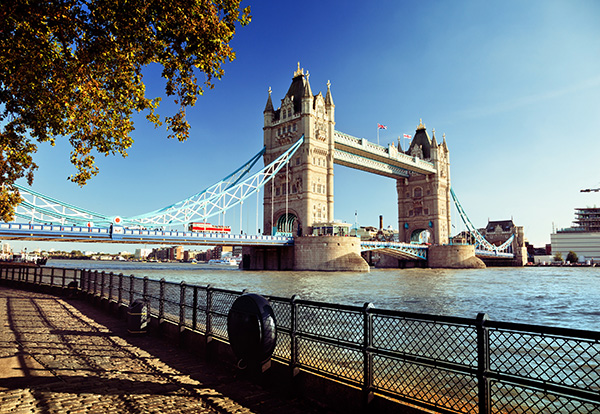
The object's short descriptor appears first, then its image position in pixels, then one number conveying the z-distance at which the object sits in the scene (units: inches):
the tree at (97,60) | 278.7
